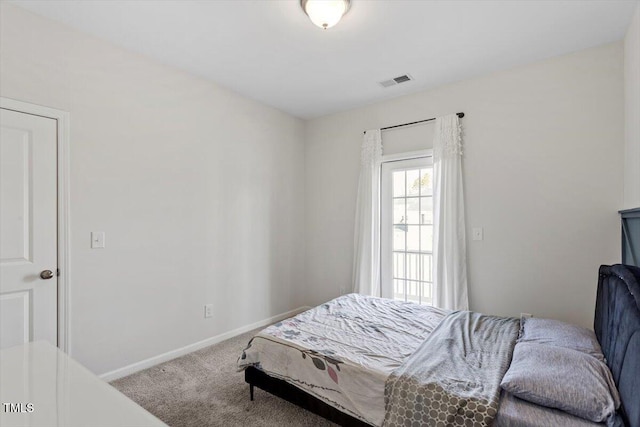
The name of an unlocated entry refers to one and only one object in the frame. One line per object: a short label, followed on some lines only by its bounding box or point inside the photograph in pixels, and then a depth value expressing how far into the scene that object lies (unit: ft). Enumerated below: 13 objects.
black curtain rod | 10.19
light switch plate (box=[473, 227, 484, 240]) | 9.83
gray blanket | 4.54
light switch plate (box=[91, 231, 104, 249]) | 7.75
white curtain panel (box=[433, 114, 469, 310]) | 9.90
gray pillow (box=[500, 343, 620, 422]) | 4.16
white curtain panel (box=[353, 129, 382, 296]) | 11.96
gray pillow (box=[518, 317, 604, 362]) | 5.65
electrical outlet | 10.22
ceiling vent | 9.98
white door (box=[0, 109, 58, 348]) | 6.57
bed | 4.32
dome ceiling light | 6.31
